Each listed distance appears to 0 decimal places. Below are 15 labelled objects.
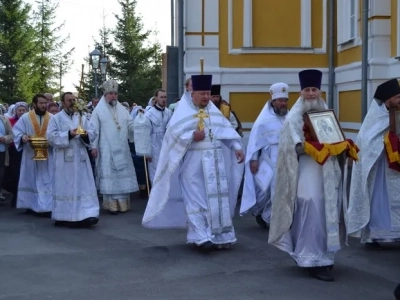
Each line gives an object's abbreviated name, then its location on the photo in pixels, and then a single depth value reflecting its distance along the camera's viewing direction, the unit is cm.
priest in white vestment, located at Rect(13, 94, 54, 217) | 1285
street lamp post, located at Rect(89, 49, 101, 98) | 2614
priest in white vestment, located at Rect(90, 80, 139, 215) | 1298
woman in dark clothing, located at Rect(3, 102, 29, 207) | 1439
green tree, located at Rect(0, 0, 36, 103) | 4900
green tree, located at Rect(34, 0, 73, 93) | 5284
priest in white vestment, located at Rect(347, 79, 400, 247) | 925
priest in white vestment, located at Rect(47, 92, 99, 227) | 1138
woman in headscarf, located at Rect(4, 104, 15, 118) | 1633
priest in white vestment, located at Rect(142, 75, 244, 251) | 928
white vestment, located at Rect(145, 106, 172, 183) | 1431
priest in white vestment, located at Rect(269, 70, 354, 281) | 770
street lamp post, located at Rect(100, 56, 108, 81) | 2830
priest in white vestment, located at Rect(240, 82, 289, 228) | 1041
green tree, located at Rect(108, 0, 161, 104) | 5641
